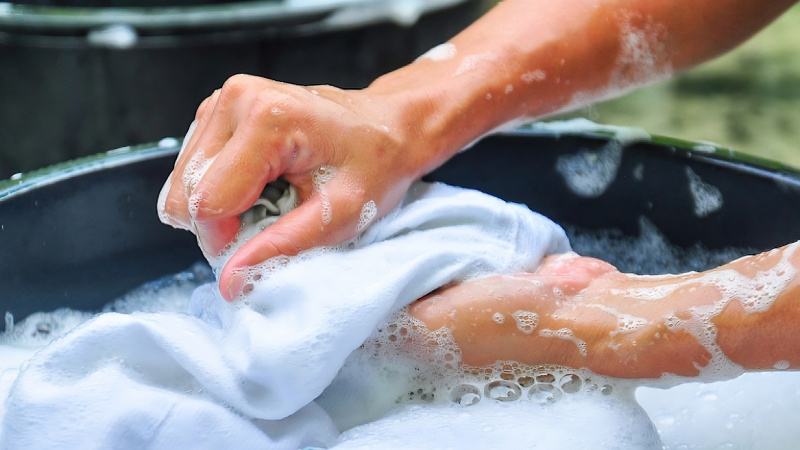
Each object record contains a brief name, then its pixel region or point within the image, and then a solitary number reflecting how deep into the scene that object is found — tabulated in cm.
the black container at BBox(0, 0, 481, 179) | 135
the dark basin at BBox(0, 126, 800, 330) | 115
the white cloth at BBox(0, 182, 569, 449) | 98
